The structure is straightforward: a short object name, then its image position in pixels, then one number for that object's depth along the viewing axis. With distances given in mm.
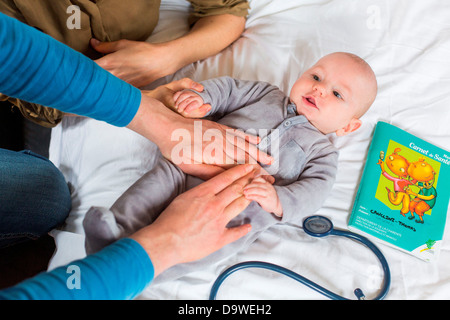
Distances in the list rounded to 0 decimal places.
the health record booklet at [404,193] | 1157
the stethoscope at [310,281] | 968
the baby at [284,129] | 1024
